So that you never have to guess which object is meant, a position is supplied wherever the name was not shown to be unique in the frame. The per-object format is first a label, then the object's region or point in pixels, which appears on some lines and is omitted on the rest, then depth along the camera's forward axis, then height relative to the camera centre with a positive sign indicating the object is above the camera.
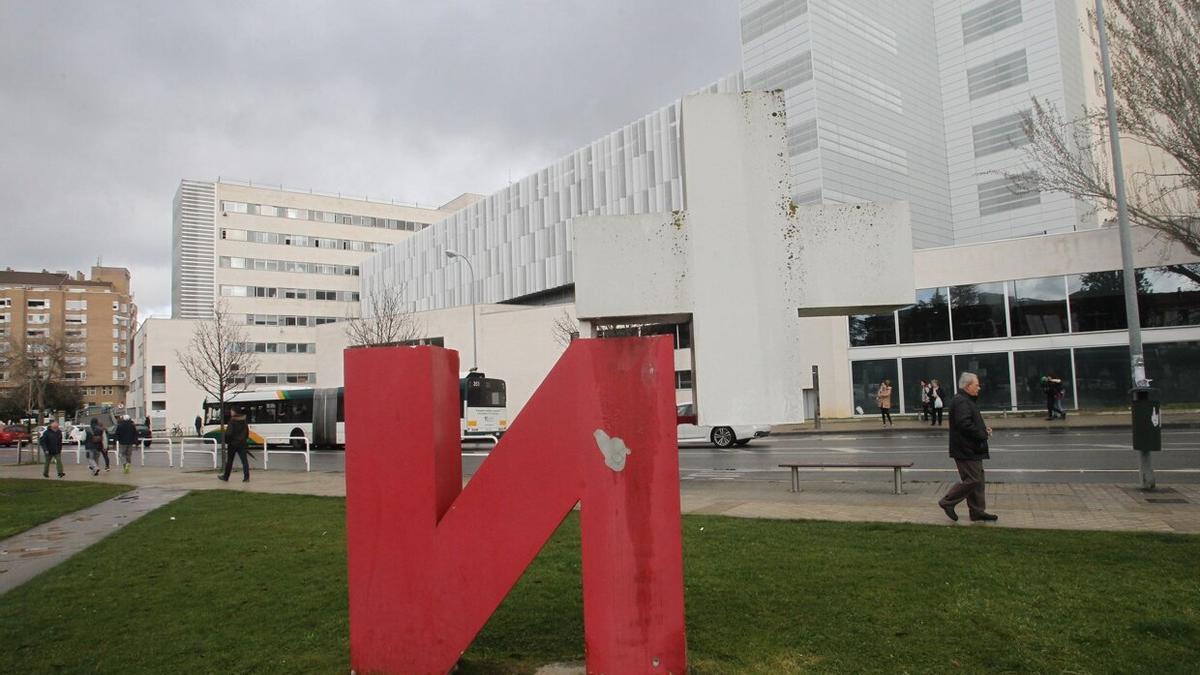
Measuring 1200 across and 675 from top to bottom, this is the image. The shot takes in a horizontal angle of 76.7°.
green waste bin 10.63 -0.71
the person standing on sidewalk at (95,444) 21.97 -0.62
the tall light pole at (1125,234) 11.78 +2.38
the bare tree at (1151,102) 13.48 +5.32
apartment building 115.31 +15.86
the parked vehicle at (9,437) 49.74 -0.68
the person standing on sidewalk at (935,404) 26.91 -0.65
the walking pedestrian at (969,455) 8.77 -0.82
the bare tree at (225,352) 32.00 +4.50
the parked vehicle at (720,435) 23.77 -1.25
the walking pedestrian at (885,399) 28.17 -0.42
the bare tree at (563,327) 41.94 +4.22
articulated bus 31.67 -0.03
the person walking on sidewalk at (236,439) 17.58 -0.53
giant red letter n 3.85 -0.53
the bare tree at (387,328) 39.69 +4.91
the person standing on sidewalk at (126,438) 21.73 -0.47
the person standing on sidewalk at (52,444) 20.70 -0.52
